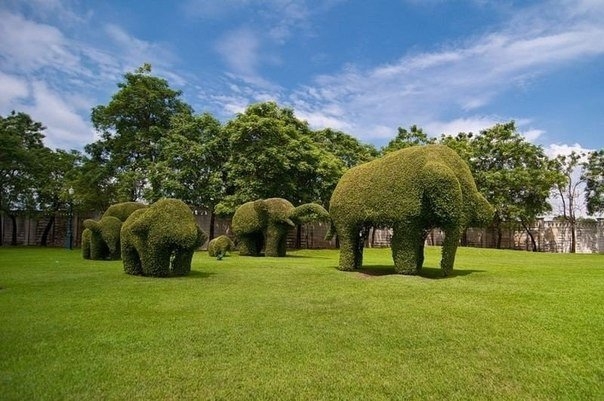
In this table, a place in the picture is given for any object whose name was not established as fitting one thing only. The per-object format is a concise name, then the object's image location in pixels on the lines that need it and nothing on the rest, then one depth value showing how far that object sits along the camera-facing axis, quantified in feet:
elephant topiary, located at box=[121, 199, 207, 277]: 39.19
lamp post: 90.43
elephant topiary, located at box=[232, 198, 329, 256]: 65.89
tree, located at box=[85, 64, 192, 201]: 93.35
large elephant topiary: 35.96
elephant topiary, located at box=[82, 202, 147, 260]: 56.85
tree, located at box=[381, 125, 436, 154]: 117.29
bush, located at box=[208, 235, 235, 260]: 64.49
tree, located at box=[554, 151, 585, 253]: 115.65
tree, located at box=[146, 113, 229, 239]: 86.48
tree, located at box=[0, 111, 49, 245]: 90.58
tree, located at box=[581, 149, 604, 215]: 109.98
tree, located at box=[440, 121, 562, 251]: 106.63
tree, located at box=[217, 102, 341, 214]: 85.35
